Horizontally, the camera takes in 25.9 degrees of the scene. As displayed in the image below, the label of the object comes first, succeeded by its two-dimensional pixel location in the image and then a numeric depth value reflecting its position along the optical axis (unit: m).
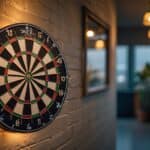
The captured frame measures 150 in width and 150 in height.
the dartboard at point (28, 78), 1.93
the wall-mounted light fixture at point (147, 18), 4.09
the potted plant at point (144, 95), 8.85
